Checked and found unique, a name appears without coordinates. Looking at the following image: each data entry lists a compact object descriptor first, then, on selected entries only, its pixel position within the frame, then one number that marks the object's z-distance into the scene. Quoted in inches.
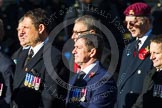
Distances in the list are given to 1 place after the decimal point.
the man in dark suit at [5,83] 452.1
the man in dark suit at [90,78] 419.5
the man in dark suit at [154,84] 446.6
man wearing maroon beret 498.3
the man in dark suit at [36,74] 450.9
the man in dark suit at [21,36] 470.3
